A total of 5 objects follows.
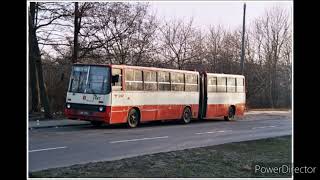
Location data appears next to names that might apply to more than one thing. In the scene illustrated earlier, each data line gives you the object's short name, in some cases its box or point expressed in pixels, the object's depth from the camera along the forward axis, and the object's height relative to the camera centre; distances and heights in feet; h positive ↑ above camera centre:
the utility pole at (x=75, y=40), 89.10 +9.26
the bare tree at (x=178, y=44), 121.29 +11.65
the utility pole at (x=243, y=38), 113.67 +11.13
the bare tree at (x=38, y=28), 79.76 +10.20
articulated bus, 67.46 -0.73
